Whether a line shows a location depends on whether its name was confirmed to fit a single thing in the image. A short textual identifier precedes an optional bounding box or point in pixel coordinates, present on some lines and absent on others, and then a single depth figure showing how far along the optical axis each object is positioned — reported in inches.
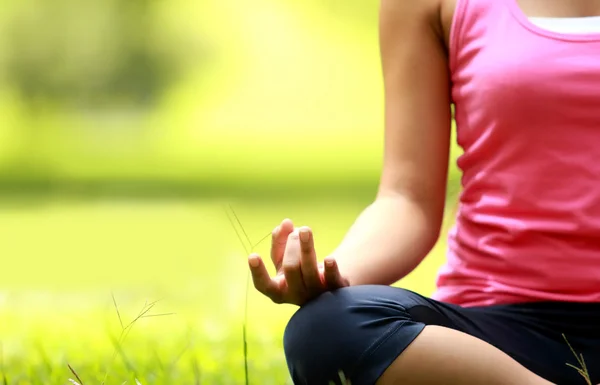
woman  179.0
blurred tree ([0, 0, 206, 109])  992.1
